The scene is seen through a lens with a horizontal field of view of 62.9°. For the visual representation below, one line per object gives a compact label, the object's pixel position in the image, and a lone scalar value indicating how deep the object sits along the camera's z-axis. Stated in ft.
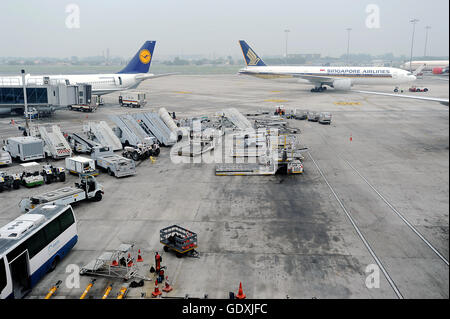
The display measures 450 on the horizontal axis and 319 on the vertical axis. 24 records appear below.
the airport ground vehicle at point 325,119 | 173.68
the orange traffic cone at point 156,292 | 46.48
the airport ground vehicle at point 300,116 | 186.09
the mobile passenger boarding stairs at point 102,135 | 124.26
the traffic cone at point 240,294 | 45.16
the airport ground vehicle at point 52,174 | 92.89
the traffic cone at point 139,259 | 55.37
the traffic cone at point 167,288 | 47.52
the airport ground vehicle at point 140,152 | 115.03
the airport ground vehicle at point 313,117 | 180.99
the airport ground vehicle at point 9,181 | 87.10
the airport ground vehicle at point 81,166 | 94.79
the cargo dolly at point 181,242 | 56.18
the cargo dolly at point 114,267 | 51.11
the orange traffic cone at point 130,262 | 53.45
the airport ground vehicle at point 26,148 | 110.32
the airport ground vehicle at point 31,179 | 89.77
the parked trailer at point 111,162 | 97.86
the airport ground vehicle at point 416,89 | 291.58
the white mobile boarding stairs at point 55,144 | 114.73
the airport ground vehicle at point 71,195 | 68.13
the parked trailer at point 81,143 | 118.93
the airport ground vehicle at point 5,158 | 106.11
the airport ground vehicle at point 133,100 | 221.66
